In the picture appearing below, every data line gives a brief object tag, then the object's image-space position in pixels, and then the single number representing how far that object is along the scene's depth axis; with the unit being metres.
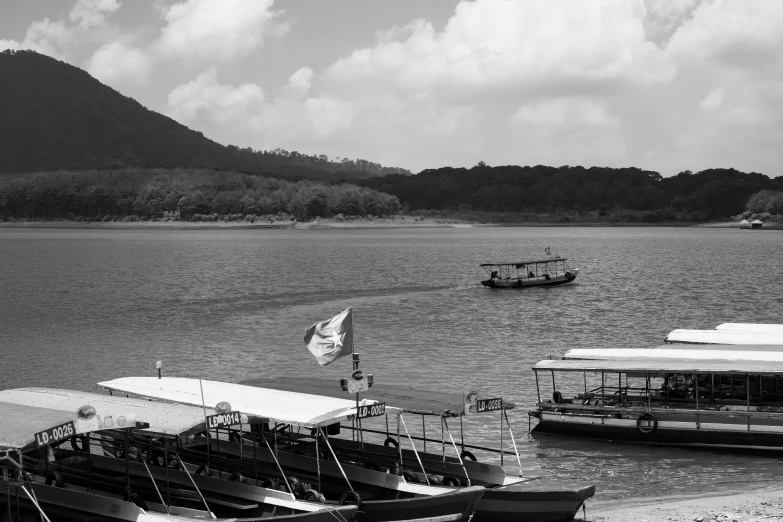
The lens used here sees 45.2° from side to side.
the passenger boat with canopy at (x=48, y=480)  17.48
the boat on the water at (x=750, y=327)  37.52
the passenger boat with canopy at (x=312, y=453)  19.25
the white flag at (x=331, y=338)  21.22
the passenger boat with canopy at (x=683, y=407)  28.11
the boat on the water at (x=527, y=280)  93.47
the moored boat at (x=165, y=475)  18.69
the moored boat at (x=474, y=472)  20.70
